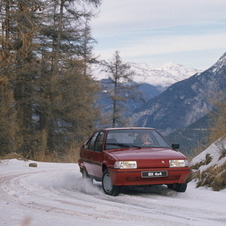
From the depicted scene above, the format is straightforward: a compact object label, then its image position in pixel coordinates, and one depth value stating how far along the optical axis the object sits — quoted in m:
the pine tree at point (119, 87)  49.81
